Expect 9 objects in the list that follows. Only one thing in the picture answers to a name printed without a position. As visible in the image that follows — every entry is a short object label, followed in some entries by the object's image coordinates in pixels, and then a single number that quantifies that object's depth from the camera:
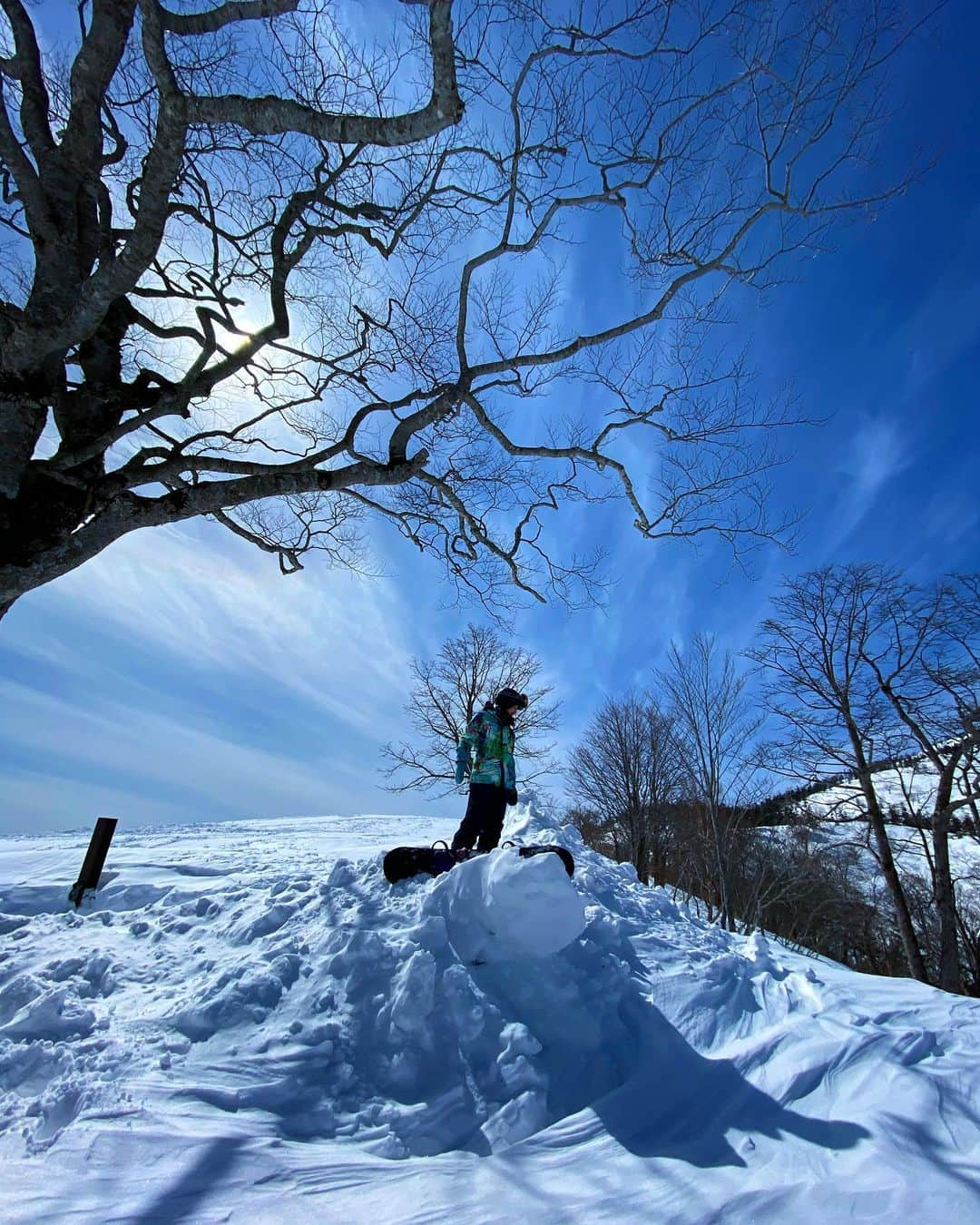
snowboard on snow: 4.57
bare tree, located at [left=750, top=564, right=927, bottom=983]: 11.08
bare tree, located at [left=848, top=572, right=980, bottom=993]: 10.95
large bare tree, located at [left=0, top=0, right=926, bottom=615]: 3.32
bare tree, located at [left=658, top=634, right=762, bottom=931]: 13.79
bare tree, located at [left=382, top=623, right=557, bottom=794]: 18.92
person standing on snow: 5.85
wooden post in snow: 4.60
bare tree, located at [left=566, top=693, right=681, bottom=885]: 20.09
